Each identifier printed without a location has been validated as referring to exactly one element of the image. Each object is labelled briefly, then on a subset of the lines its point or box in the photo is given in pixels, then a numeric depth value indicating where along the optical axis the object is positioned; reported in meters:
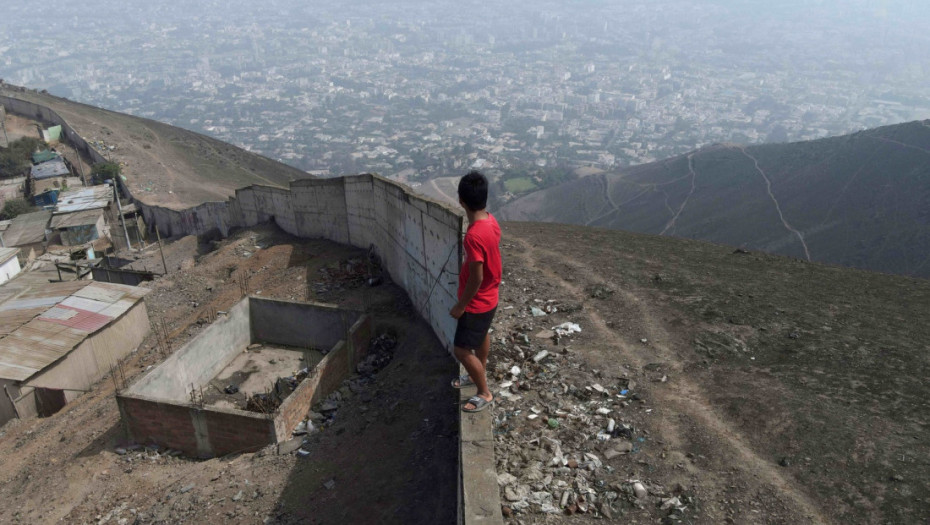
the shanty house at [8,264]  17.39
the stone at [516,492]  3.76
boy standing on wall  3.92
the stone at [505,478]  3.90
